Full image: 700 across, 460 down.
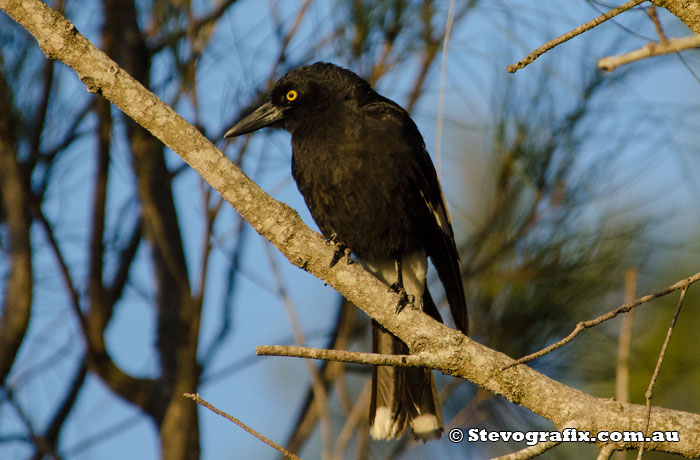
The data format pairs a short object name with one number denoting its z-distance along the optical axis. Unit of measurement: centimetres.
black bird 918
